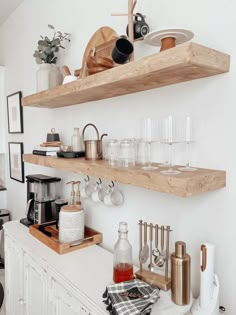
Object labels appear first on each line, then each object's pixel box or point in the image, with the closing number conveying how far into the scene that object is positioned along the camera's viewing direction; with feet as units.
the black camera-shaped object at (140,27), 4.39
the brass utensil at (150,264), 4.27
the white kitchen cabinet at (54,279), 4.09
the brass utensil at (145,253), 4.35
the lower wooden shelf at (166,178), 3.14
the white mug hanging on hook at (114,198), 5.31
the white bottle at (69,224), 5.61
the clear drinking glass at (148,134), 4.31
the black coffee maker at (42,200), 7.04
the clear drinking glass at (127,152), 4.48
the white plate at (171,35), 3.47
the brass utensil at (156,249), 4.21
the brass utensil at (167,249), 4.03
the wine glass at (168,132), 3.96
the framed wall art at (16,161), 9.77
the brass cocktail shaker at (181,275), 3.71
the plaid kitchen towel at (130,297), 3.40
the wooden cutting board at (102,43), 4.97
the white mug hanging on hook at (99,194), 5.63
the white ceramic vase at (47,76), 6.50
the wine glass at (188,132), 3.89
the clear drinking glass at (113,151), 4.72
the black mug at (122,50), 3.99
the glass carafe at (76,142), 6.00
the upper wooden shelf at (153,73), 3.04
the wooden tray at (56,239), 5.48
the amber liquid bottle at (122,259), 4.28
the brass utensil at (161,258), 4.21
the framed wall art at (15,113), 9.64
